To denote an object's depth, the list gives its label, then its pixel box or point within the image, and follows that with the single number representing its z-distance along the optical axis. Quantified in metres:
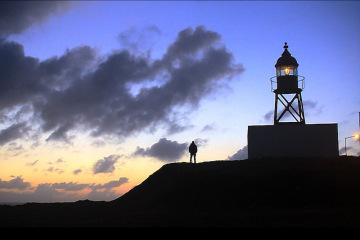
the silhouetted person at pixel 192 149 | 38.00
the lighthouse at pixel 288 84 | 38.78
